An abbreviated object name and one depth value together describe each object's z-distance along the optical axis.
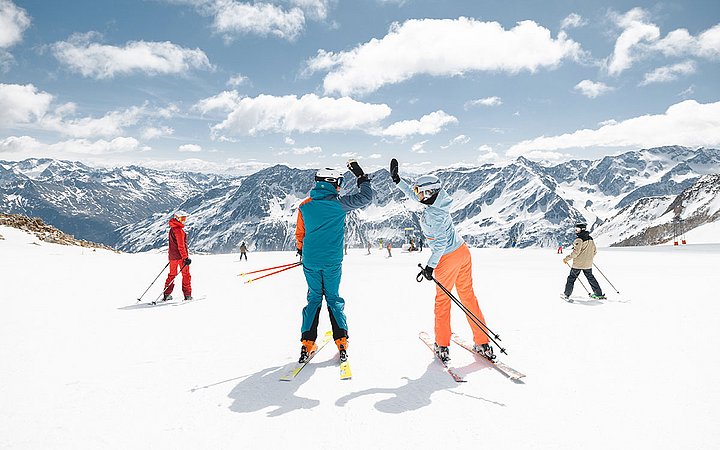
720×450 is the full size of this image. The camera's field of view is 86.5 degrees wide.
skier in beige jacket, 10.44
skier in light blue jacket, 5.82
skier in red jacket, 10.90
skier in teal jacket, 5.86
